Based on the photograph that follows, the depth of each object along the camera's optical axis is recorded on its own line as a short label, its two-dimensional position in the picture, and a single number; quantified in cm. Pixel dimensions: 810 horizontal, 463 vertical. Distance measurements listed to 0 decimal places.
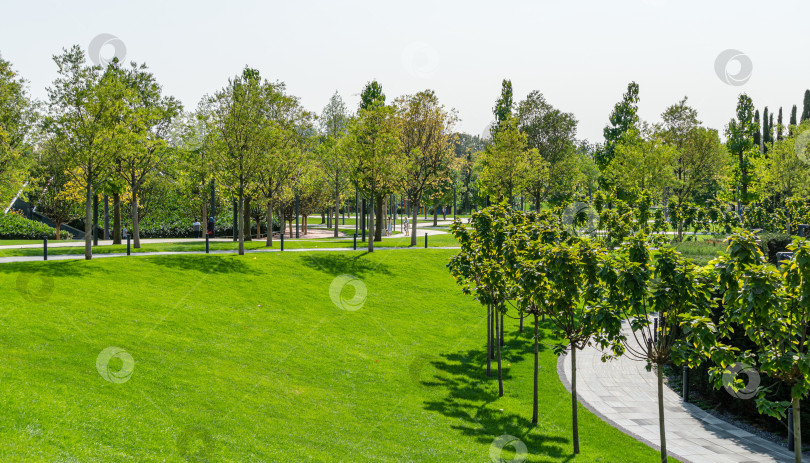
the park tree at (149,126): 2980
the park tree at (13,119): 2436
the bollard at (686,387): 1772
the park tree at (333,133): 4734
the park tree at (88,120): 2405
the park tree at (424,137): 4341
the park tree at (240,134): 2948
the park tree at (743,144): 4184
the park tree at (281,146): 3053
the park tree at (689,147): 5697
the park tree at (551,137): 5797
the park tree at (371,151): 3550
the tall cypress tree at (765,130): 7540
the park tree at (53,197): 4912
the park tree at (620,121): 5334
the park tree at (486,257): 1582
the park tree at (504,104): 5481
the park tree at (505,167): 4281
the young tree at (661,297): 981
